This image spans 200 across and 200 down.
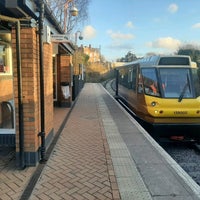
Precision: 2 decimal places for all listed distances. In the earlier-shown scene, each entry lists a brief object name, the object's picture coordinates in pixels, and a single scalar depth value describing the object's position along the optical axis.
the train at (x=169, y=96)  6.92
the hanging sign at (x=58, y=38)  5.51
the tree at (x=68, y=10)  18.63
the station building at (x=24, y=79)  3.88
